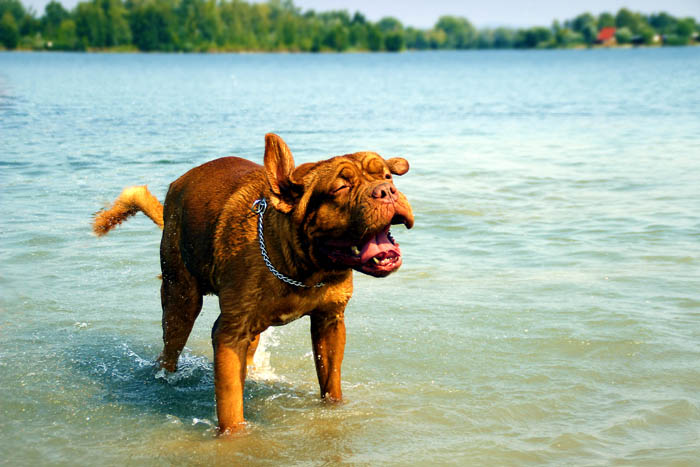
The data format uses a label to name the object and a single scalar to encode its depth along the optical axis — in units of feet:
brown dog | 14.39
